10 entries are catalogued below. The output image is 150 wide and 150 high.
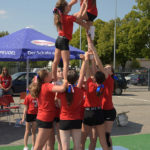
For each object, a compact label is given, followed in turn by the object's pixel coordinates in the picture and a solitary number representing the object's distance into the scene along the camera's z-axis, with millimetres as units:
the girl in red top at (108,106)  4797
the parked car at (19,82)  17359
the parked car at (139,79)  31531
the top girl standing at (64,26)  4266
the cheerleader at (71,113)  3998
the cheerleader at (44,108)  4230
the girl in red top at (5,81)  11305
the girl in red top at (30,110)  5781
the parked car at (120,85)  20552
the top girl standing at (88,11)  4403
